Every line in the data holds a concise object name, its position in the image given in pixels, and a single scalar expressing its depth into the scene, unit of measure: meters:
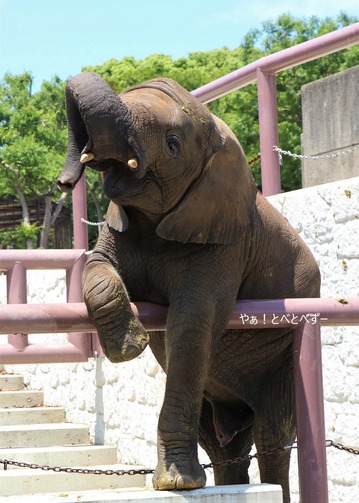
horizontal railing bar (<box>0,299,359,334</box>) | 5.44
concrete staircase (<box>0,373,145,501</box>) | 11.34
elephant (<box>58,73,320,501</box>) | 5.33
